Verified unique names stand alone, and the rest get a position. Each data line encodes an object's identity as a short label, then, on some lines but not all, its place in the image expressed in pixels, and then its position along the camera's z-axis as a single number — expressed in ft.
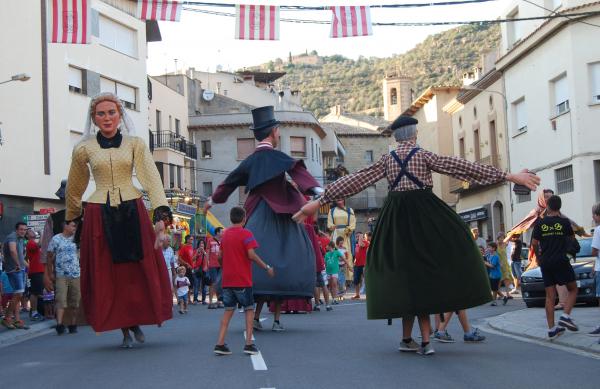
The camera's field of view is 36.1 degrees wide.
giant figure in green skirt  27.50
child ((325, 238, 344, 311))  71.15
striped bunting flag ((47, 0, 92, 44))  60.49
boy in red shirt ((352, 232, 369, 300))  77.71
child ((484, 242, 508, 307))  66.74
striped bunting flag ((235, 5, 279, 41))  59.21
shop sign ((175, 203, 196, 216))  127.69
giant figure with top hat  36.29
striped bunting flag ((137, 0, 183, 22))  58.13
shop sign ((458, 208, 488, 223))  147.43
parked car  55.06
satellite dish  205.37
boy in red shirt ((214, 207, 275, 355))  30.07
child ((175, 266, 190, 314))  61.93
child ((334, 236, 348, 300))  76.92
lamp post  78.64
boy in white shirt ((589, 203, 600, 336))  34.76
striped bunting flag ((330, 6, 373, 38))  59.67
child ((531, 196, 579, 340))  34.91
